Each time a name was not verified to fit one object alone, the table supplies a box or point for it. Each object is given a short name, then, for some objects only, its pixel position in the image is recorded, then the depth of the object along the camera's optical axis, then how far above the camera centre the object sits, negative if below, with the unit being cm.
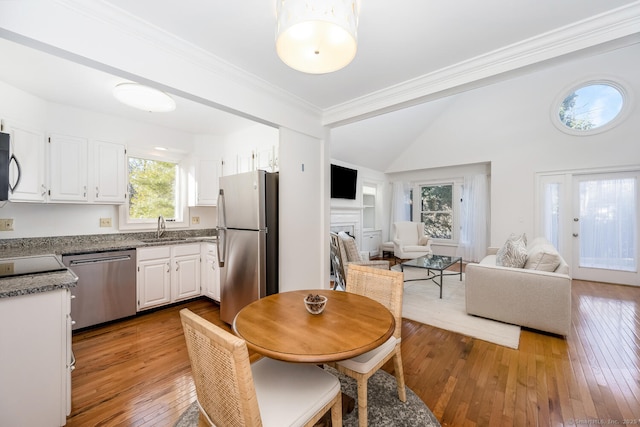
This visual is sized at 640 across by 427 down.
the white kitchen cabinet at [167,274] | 303 -79
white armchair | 542 -64
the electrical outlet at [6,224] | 257 -13
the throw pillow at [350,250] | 337 -50
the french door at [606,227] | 433 -24
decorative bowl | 142 -52
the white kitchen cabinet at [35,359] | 129 -80
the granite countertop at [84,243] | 254 -37
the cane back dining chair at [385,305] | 137 -71
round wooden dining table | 107 -58
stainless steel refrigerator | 260 -28
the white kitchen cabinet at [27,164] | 229 +47
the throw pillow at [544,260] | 272 -52
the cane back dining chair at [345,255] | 335 -57
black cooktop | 158 -37
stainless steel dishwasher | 260 -81
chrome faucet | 355 -20
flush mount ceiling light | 209 +100
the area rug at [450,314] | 262 -124
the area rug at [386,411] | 153 -126
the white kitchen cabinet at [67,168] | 273 +48
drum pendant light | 111 +87
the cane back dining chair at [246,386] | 85 -75
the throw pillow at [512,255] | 292 -50
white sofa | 254 -86
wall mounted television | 548 +68
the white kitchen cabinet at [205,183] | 378 +44
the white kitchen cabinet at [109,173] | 303 +48
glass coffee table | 385 -80
